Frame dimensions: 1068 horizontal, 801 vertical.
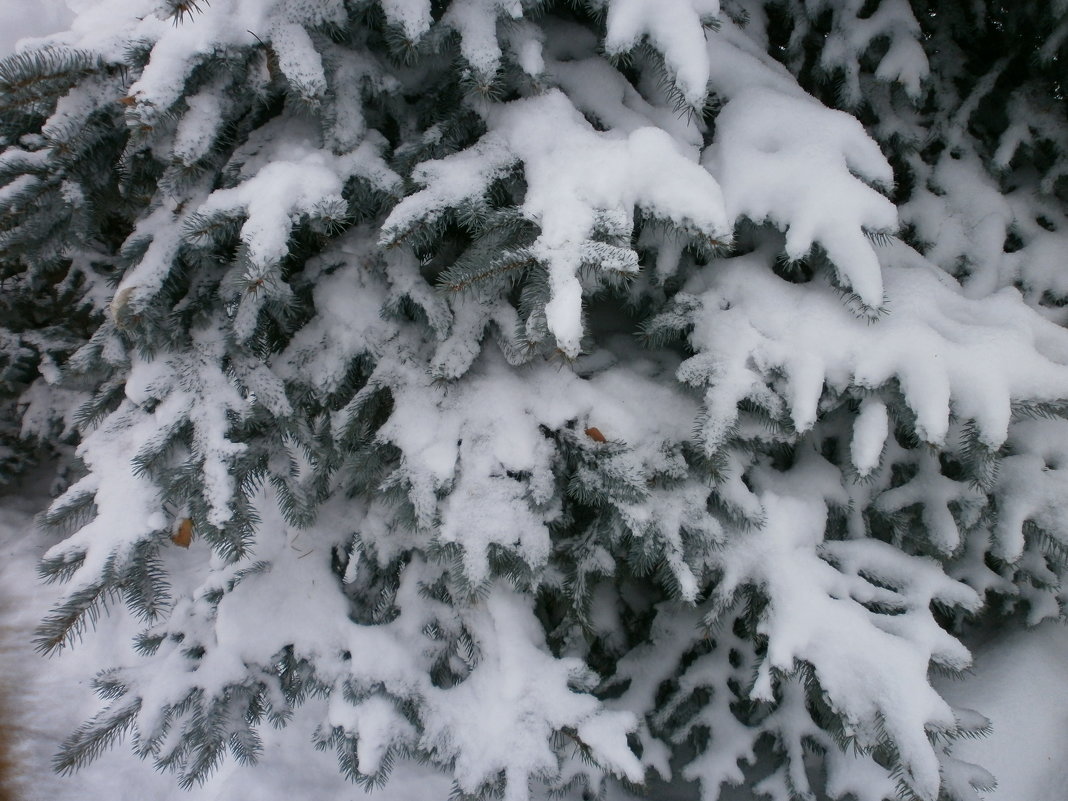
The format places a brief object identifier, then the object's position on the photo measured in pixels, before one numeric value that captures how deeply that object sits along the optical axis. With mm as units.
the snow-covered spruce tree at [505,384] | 734
